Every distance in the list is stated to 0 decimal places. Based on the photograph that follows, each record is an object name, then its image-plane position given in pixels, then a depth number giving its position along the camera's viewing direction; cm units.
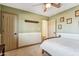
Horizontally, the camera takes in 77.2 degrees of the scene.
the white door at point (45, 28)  276
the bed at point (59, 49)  86
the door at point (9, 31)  190
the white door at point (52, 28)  256
